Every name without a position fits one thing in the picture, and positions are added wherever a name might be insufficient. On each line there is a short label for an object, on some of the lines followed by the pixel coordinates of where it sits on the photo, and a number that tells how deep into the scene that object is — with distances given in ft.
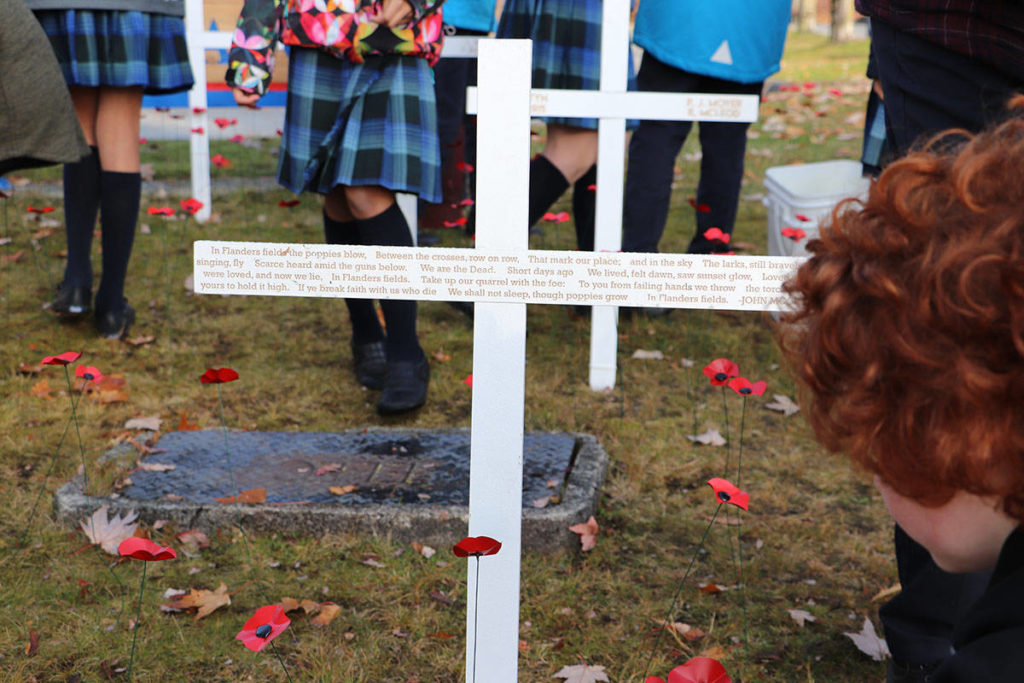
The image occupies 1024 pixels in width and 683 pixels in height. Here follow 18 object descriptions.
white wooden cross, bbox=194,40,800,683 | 4.66
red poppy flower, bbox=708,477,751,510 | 5.72
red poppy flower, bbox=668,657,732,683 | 4.00
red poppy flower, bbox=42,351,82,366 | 6.84
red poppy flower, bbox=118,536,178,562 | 4.78
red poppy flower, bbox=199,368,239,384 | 6.59
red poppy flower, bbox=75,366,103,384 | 7.46
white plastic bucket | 12.34
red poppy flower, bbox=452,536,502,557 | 4.54
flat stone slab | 7.88
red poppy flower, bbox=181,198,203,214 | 11.27
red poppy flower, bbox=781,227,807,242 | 8.89
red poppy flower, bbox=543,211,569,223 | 11.10
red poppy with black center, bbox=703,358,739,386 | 6.93
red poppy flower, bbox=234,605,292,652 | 4.55
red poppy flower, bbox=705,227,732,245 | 9.53
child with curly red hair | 2.77
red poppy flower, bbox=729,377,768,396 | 6.89
